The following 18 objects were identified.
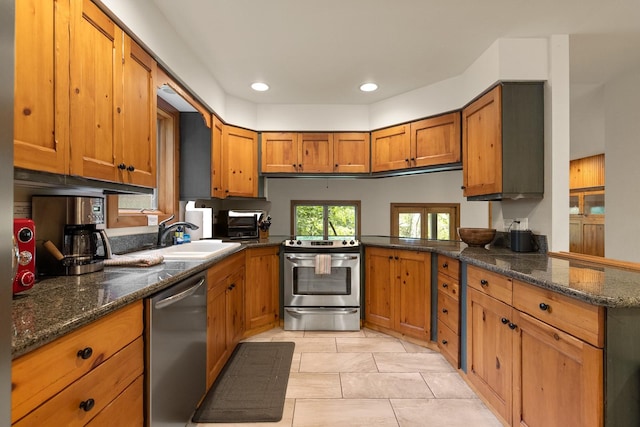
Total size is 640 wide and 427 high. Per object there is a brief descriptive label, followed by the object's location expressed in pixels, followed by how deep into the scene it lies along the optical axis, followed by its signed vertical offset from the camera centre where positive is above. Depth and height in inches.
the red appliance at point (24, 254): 40.8 -5.4
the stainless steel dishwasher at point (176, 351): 50.6 -25.3
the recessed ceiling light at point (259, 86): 120.0 +49.5
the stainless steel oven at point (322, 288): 123.4 -28.6
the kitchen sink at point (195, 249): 76.5 -9.9
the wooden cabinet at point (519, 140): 89.8 +21.6
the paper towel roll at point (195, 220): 116.7 -1.9
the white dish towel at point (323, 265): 121.6 -19.1
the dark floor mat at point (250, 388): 72.3 -45.1
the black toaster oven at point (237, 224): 134.1 -3.9
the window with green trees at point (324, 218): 162.9 -1.4
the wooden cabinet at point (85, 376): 28.9 -17.7
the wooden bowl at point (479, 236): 105.3 -6.7
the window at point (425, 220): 152.9 -2.2
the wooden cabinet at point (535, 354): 44.7 -24.5
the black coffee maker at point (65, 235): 54.8 -3.7
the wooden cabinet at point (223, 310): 79.4 -27.5
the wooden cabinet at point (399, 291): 109.1 -27.7
